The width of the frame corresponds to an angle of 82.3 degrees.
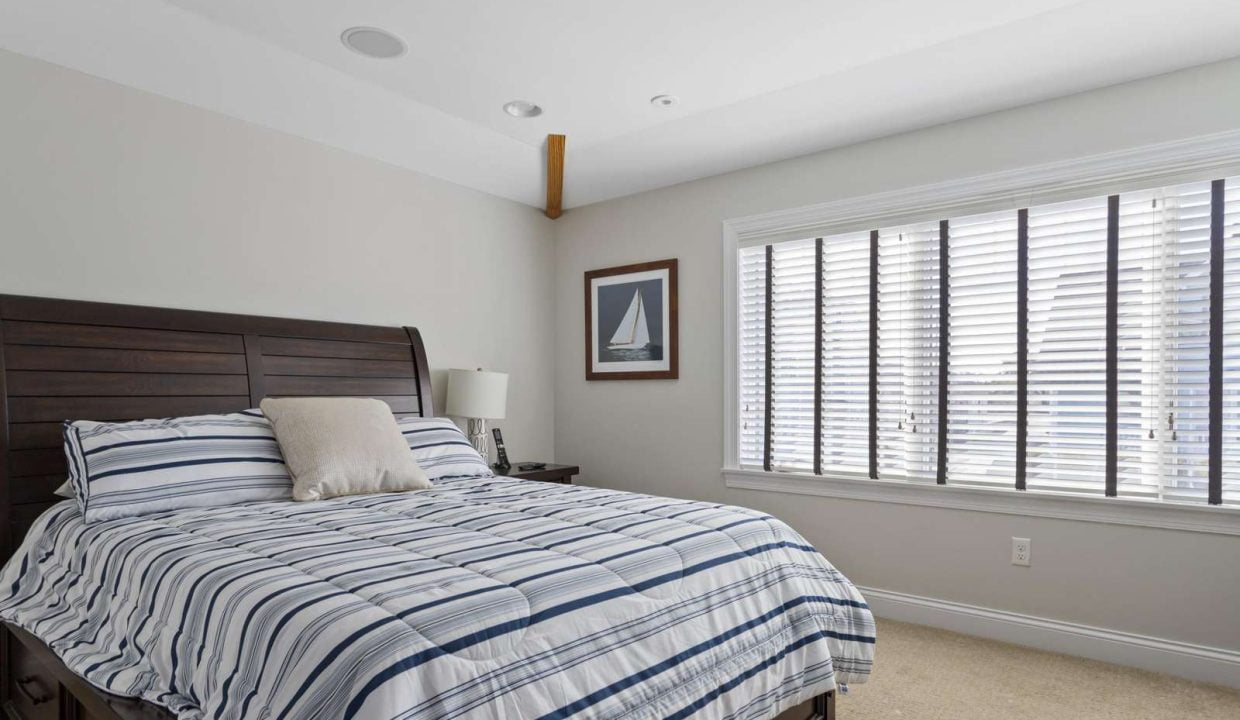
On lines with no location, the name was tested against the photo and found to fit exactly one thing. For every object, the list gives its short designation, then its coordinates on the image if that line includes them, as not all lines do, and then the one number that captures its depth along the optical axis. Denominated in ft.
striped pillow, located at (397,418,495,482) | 9.88
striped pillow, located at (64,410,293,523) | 7.20
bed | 4.11
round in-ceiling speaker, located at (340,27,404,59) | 8.89
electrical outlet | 9.87
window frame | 8.80
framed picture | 13.55
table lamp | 12.39
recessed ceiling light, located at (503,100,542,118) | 11.17
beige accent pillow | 8.28
